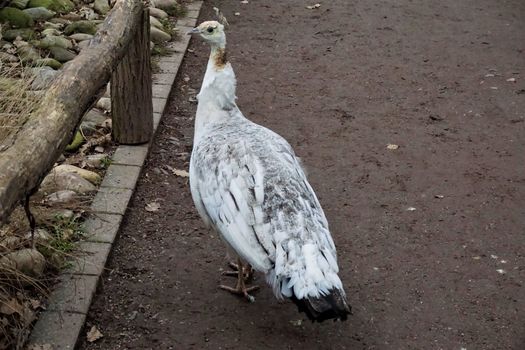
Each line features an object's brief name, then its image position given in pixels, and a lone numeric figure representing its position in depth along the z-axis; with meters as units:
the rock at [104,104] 5.61
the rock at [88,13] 6.87
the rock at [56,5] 6.77
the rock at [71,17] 6.78
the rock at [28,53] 5.69
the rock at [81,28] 6.46
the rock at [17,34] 6.13
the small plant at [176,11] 7.59
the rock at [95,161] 4.84
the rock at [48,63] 5.47
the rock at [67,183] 4.39
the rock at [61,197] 4.26
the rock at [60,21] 6.61
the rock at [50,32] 6.22
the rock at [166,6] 7.59
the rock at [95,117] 5.35
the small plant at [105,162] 4.86
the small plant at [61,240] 3.79
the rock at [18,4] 6.64
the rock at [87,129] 5.18
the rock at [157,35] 6.78
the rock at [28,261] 3.60
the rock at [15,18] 6.36
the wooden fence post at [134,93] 4.87
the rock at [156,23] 6.96
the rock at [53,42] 5.98
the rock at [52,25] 6.44
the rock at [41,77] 4.96
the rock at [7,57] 5.58
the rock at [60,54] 5.90
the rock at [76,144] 4.98
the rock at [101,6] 7.05
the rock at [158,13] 7.33
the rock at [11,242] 3.68
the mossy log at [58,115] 2.76
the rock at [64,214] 4.11
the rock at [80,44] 6.13
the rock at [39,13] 6.56
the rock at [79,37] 6.32
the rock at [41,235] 3.82
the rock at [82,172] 4.58
